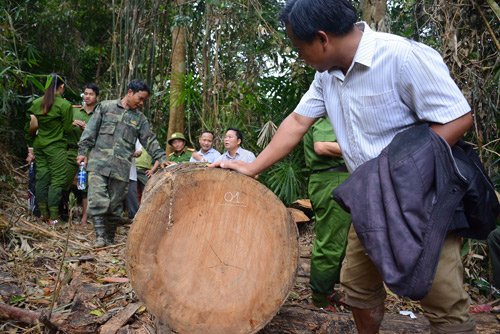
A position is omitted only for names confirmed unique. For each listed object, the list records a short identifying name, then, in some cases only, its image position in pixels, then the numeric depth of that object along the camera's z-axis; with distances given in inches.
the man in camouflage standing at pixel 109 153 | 187.9
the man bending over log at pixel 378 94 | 66.4
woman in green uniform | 223.9
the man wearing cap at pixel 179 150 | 264.2
